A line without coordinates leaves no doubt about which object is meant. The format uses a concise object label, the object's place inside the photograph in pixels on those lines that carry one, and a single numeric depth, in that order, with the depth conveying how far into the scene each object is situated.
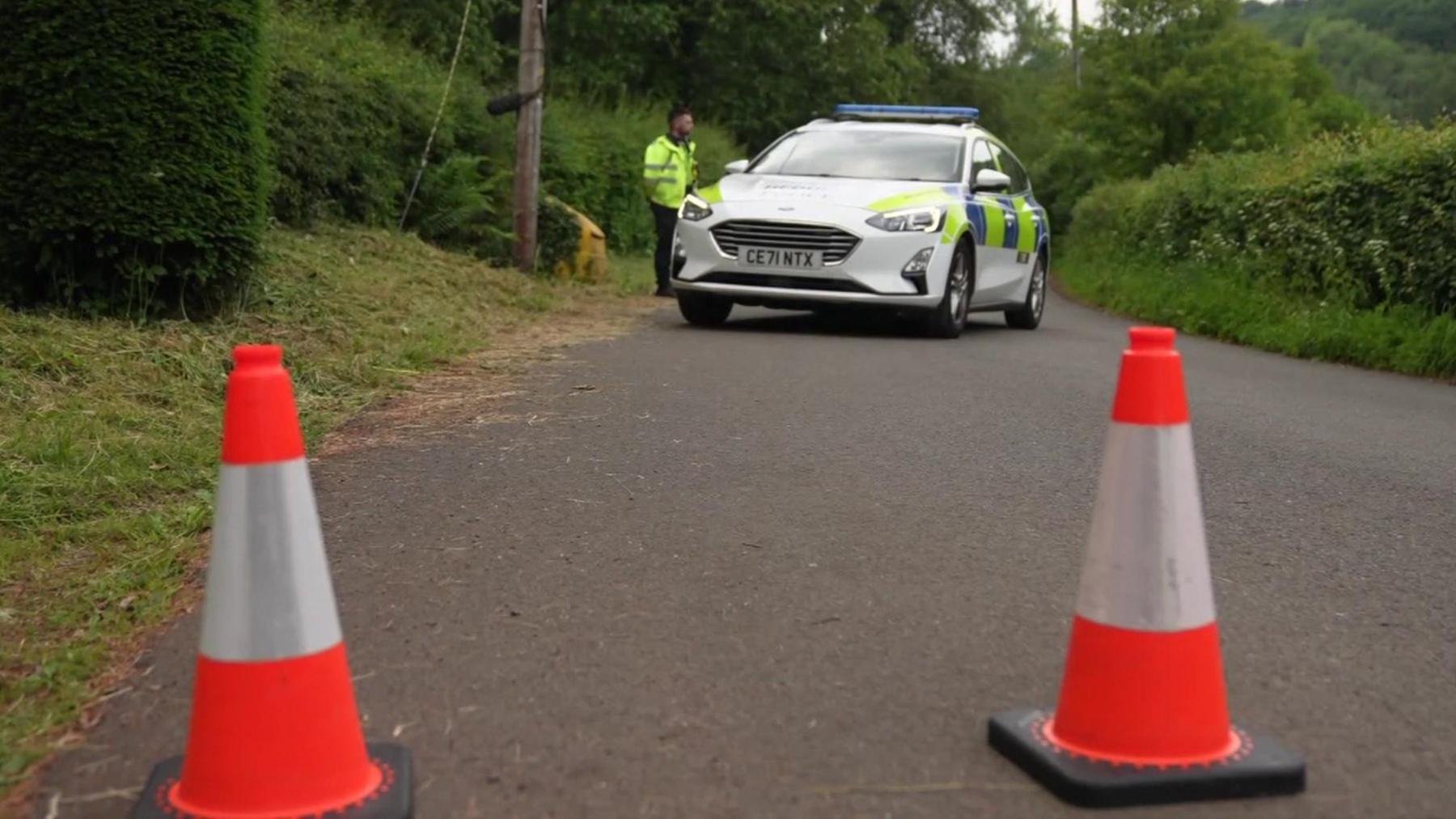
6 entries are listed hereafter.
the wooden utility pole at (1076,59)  46.49
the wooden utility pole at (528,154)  16.20
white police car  12.12
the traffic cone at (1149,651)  3.02
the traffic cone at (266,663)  2.80
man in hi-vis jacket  16.89
